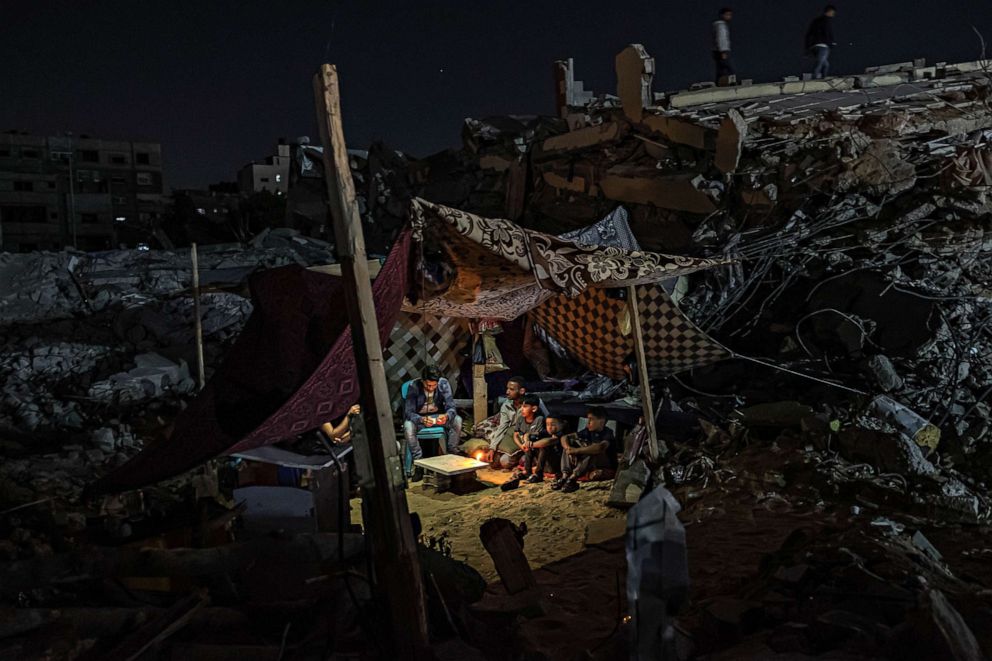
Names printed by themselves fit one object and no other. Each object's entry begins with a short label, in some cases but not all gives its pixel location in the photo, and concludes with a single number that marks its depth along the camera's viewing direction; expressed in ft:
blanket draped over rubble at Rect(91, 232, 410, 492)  14.53
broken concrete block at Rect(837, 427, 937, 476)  21.06
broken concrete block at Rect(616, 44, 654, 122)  40.63
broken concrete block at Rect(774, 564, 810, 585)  12.70
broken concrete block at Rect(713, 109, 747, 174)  34.71
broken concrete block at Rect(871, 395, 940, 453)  22.36
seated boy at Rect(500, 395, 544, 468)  28.48
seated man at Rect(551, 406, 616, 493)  26.94
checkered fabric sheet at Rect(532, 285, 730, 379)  24.85
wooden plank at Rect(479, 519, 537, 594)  12.36
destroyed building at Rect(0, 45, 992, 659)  11.89
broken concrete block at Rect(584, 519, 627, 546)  20.36
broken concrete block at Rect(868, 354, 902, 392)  25.23
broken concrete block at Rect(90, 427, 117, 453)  31.86
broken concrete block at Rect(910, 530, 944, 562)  14.32
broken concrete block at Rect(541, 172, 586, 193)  43.24
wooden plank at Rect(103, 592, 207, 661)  10.30
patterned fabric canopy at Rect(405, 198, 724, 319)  15.07
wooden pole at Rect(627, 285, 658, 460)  23.08
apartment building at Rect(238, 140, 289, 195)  143.74
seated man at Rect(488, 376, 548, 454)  30.12
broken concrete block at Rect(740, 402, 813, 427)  25.05
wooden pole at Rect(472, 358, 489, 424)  34.17
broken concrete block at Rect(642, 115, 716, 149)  36.86
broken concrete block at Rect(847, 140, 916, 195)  30.66
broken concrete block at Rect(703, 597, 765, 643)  11.28
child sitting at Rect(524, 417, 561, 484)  27.91
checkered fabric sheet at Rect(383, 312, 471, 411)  34.63
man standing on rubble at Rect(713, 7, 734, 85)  41.11
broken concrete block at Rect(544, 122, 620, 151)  42.65
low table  26.91
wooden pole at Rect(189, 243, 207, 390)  27.55
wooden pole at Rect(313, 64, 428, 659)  10.48
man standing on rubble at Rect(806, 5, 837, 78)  40.47
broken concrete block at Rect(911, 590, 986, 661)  8.71
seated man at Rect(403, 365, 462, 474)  29.99
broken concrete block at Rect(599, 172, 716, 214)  35.73
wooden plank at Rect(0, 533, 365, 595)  12.28
